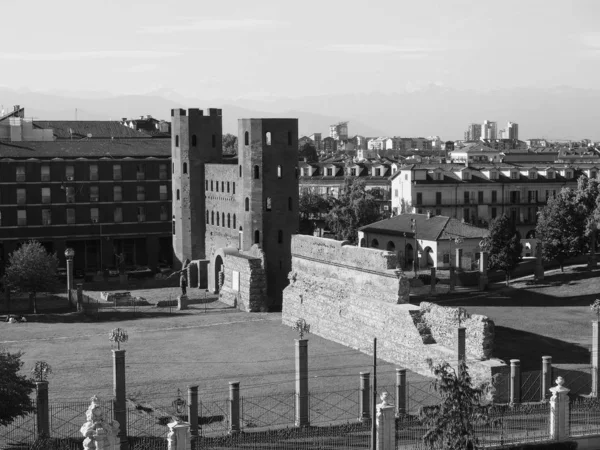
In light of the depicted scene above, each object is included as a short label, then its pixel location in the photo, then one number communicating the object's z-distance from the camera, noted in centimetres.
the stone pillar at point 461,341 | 4079
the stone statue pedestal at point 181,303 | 6600
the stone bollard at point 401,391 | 3747
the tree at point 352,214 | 9450
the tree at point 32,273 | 6444
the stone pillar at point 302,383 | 3694
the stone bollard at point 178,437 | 2973
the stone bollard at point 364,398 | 3725
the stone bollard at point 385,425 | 3173
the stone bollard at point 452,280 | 7119
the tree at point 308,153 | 16350
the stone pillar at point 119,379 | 3672
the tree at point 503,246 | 7250
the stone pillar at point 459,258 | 7762
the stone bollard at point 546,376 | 3931
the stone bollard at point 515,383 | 3878
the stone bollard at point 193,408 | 3527
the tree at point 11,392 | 3309
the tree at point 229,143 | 15992
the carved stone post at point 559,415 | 3369
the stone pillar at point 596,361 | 3991
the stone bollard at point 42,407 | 3409
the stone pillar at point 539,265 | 7319
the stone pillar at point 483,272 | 7050
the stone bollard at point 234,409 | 3544
